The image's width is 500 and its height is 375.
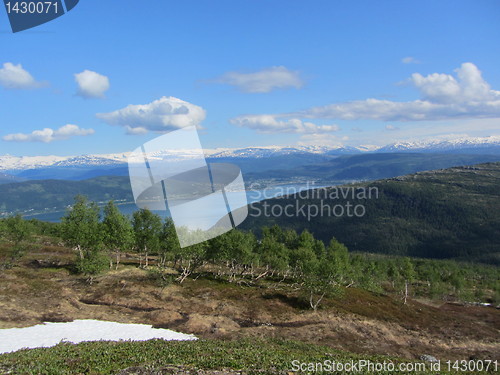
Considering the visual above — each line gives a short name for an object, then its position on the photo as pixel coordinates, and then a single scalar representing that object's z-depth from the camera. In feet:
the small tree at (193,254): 158.30
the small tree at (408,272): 256.52
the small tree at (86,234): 139.03
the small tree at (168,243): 164.20
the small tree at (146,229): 179.93
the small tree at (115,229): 164.66
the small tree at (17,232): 160.45
